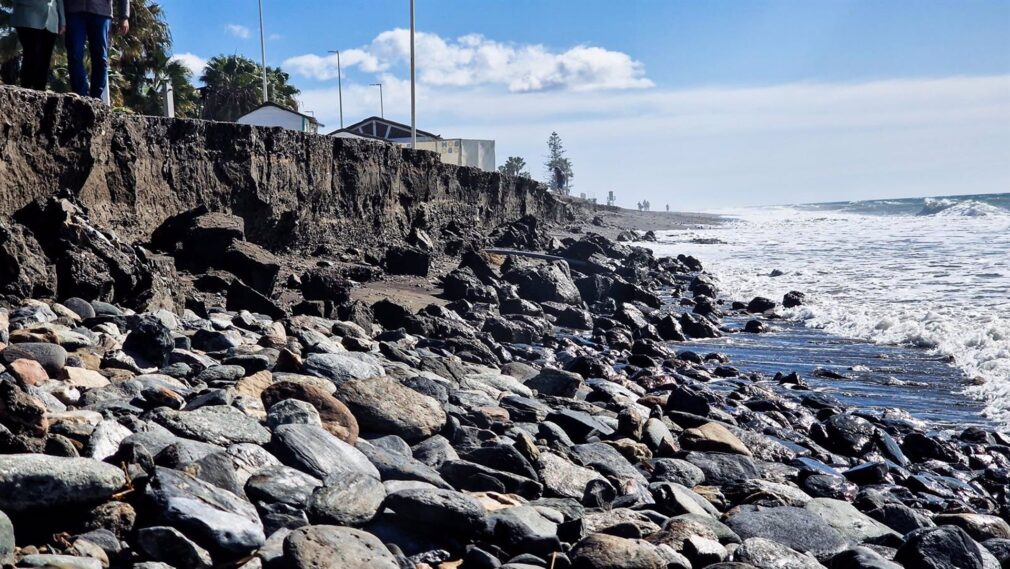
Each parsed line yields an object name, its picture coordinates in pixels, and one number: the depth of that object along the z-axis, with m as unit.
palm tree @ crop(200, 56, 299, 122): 43.84
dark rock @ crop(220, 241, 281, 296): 9.62
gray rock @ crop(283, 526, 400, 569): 2.86
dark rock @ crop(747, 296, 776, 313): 15.04
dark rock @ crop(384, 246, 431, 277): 13.95
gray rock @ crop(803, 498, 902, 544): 4.64
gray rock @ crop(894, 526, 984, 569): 4.02
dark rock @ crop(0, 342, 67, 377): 4.49
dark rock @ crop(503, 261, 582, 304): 13.95
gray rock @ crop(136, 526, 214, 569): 2.87
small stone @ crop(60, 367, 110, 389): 4.49
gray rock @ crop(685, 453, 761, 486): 5.52
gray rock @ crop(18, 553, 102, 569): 2.65
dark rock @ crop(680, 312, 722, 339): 12.57
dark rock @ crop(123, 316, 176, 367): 5.55
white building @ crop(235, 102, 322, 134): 31.31
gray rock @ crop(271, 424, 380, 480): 3.76
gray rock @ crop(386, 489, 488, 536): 3.49
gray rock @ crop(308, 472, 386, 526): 3.33
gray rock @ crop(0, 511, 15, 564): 2.68
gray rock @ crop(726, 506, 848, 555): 4.32
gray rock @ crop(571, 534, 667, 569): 3.39
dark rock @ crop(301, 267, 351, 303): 9.73
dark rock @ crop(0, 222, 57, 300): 6.41
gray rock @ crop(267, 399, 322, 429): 4.28
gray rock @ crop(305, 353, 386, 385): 5.62
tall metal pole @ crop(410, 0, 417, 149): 28.97
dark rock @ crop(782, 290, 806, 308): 15.36
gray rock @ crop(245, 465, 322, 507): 3.37
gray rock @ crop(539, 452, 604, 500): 4.46
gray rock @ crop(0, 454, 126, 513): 2.91
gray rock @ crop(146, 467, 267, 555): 2.95
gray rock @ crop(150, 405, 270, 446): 3.85
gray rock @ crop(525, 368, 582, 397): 7.30
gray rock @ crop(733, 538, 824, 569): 3.71
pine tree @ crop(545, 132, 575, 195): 108.69
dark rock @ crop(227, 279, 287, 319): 8.48
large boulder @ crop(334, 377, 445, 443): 4.76
